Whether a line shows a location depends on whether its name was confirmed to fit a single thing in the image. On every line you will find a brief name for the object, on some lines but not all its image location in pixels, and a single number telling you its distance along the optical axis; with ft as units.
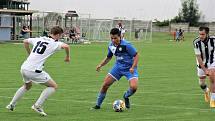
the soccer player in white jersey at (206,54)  46.60
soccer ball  42.88
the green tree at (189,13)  413.43
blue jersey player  43.62
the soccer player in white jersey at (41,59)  40.47
